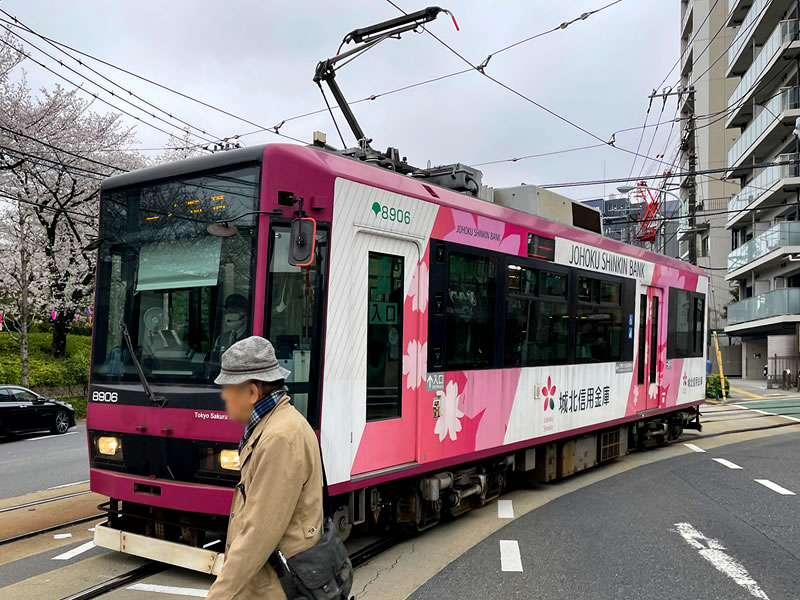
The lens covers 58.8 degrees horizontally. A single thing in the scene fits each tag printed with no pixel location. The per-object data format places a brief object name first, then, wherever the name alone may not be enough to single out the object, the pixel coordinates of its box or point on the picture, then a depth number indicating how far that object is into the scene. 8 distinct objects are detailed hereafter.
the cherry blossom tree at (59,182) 23.98
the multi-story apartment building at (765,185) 32.50
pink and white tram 5.07
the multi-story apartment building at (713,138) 46.41
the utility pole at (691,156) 25.56
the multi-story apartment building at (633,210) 47.00
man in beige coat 2.41
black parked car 15.81
